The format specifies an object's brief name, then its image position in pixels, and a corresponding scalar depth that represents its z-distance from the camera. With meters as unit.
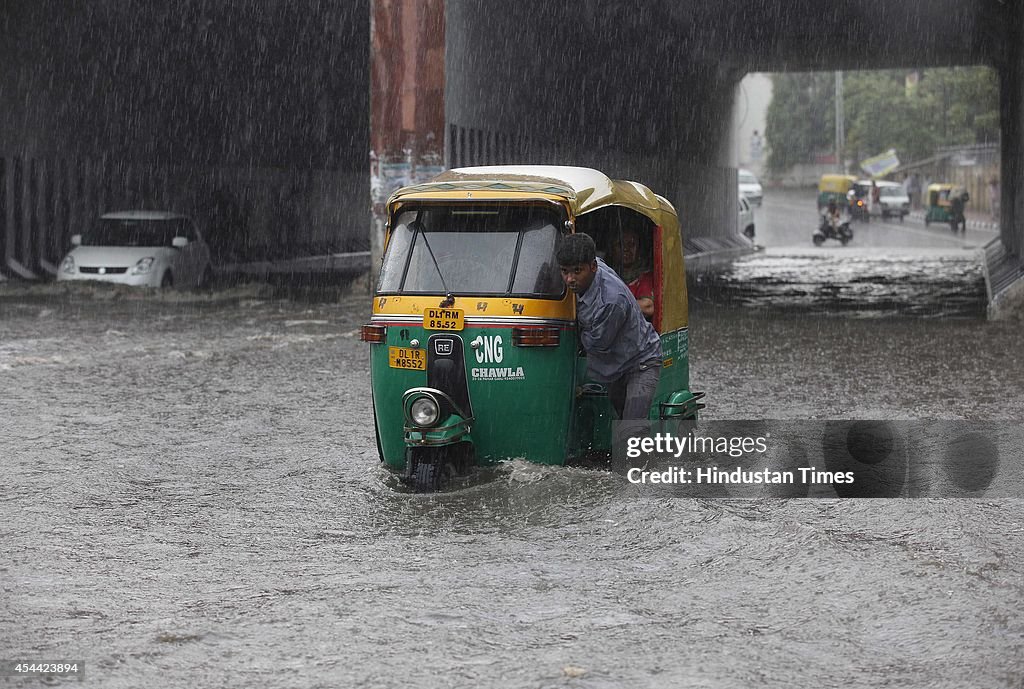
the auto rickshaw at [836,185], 71.12
